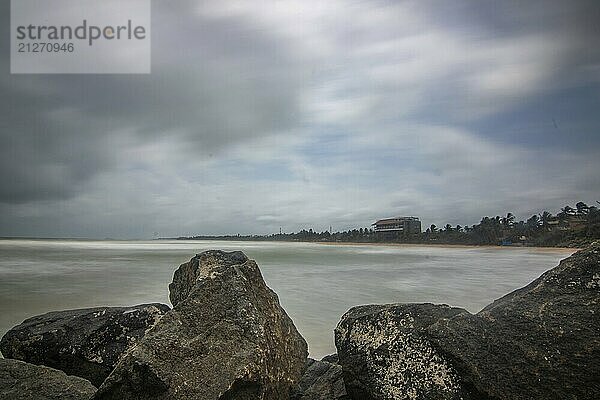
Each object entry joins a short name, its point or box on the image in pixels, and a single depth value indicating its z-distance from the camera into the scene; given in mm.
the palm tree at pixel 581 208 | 63234
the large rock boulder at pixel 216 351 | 3188
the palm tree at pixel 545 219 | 64744
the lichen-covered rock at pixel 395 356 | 3510
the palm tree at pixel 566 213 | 63825
